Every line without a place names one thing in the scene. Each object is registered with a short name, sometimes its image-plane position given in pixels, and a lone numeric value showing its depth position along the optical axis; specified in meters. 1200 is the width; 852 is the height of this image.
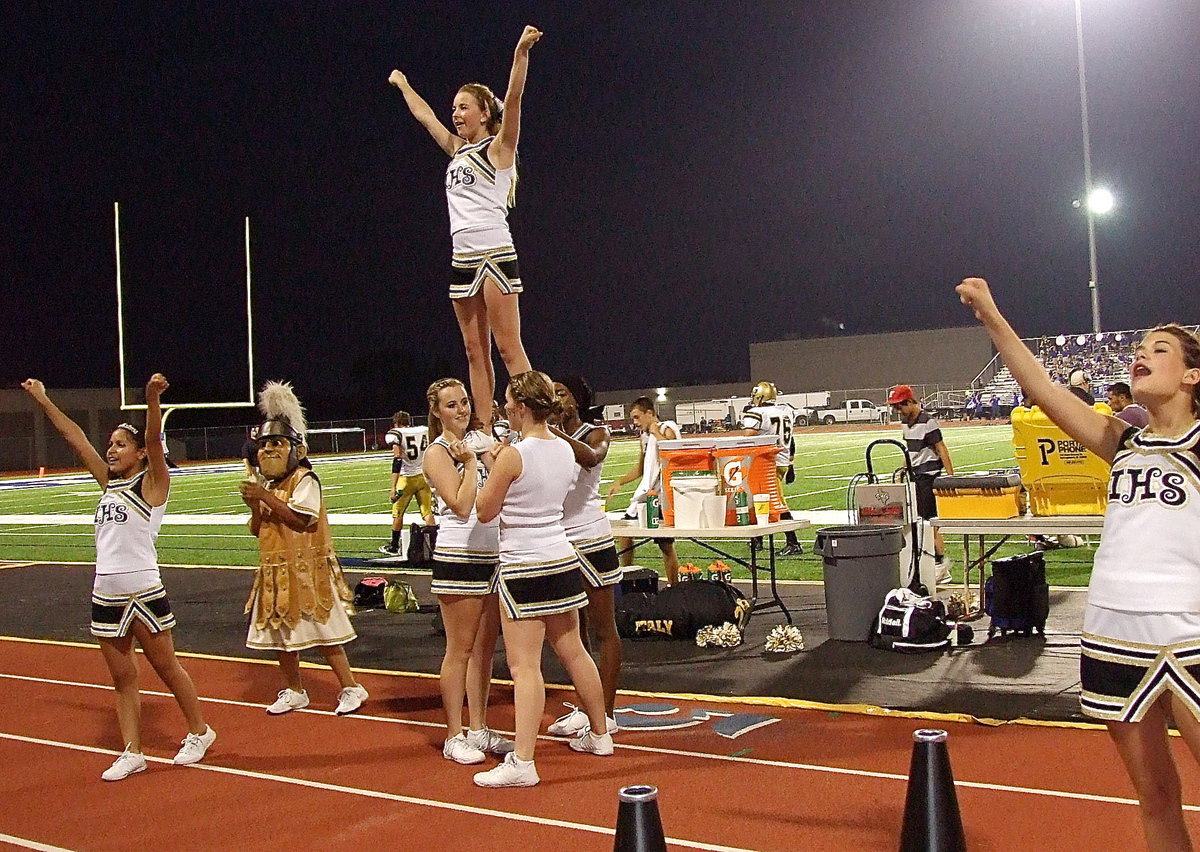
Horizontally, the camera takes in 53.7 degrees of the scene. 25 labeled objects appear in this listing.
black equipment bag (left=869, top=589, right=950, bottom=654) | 8.25
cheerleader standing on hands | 5.96
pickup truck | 62.84
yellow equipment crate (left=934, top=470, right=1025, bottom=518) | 8.02
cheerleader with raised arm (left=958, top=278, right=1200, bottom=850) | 3.26
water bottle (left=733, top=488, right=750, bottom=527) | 8.63
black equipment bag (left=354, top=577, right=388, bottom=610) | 11.98
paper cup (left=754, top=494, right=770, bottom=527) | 8.80
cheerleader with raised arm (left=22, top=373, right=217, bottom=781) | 5.93
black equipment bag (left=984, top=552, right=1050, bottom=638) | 8.48
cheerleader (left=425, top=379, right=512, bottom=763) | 5.95
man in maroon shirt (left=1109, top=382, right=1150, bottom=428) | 10.77
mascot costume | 6.95
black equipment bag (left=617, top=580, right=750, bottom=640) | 9.11
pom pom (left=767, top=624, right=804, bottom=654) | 8.51
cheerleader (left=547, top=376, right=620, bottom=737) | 6.07
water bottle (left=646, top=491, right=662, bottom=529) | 8.98
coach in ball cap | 10.84
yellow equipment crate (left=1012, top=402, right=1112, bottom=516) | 7.79
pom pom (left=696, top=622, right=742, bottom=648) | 8.78
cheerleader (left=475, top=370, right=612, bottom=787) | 5.35
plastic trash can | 8.76
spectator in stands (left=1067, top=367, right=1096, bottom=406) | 11.21
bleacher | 46.09
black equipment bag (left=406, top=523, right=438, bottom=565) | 10.31
